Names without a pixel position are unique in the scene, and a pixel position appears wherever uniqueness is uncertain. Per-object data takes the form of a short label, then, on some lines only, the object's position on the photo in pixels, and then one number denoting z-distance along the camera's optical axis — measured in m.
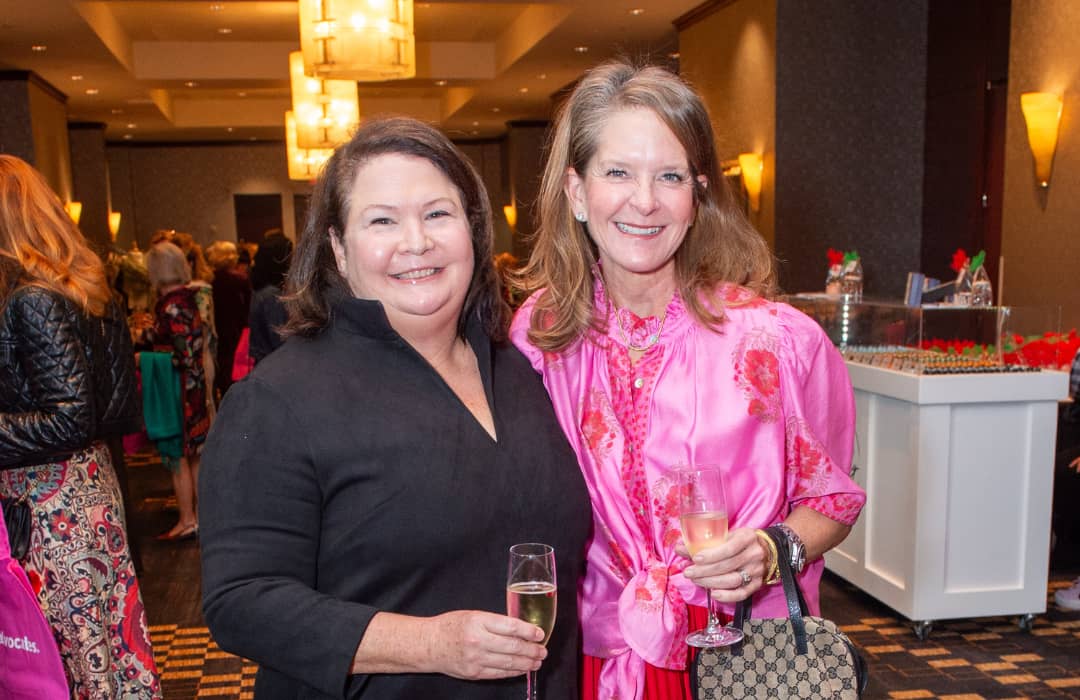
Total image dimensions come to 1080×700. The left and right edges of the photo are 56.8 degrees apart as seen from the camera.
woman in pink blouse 1.65
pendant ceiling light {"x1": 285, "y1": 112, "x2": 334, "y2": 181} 8.82
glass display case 4.02
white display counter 3.93
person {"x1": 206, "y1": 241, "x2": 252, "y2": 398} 7.32
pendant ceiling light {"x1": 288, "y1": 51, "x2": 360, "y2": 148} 7.45
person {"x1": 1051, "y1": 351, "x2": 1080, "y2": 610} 4.75
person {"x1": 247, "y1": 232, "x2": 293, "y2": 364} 4.65
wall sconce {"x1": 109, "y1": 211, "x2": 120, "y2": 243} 17.61
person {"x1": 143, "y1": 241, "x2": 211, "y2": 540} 5.55
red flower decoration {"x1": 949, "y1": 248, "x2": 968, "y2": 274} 4.81
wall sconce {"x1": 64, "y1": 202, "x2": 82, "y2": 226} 12.74
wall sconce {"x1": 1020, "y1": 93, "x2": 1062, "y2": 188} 6.13
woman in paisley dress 2.55
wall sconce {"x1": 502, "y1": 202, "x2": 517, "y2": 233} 18.16
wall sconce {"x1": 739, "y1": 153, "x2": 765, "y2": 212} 8.28
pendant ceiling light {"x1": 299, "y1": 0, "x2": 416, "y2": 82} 5.61
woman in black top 1.27
